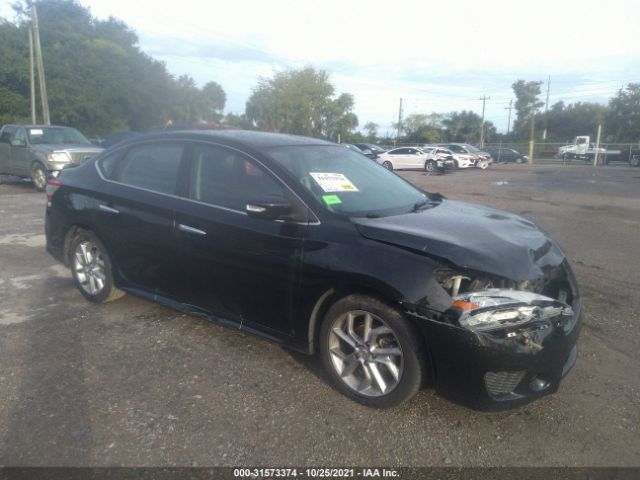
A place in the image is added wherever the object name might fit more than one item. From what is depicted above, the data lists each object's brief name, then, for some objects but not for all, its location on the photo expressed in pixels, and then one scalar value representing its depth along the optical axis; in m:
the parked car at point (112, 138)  19.36
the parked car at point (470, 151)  32.72
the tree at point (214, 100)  63.22
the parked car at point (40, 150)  12.67
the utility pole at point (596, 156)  37.77
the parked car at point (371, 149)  39.31
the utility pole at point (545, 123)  62.91
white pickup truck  40.70
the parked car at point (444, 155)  30.11
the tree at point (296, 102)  56.78
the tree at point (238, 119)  65.32
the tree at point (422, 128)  68.25
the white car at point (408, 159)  30.08
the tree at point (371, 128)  86.06
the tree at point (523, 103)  72.12
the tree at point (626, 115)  55.34
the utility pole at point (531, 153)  42.69
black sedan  2.87
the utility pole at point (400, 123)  77.88
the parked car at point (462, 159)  31.41
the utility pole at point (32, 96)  29.97
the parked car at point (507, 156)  43.31
